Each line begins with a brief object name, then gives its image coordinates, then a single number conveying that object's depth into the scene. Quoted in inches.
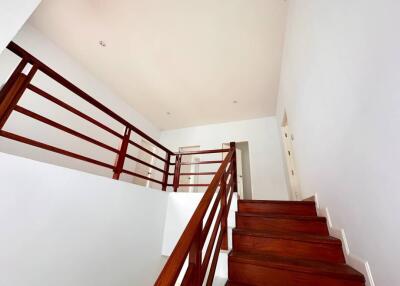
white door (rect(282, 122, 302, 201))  129.5
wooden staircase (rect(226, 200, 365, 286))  48.3
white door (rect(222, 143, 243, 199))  191.7
